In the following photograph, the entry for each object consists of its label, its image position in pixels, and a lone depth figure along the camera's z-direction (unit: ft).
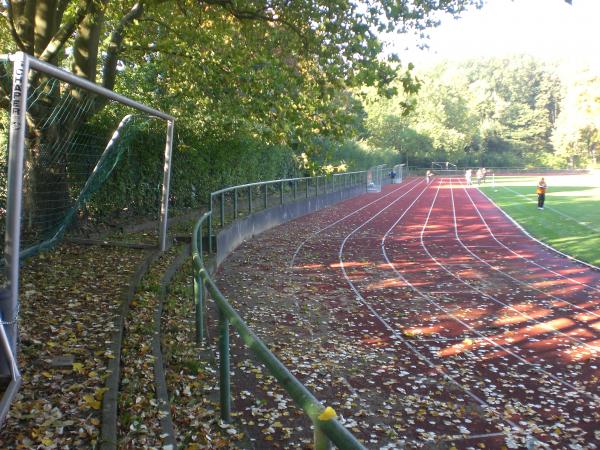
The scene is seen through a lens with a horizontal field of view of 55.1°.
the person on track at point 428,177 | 195.64
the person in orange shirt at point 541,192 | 88.12
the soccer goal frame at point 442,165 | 247.42
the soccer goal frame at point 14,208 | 12.54
